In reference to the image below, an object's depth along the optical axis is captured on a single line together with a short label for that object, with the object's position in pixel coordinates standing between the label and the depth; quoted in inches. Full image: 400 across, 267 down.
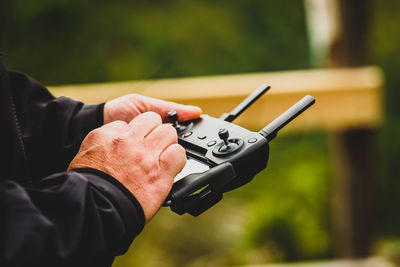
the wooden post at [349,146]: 74.1
